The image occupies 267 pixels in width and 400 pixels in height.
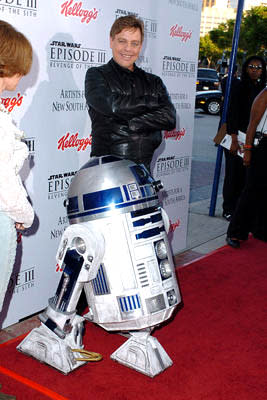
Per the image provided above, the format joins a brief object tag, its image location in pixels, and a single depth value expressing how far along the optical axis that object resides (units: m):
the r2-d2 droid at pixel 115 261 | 2.54
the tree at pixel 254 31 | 44.09
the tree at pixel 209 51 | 68.19
